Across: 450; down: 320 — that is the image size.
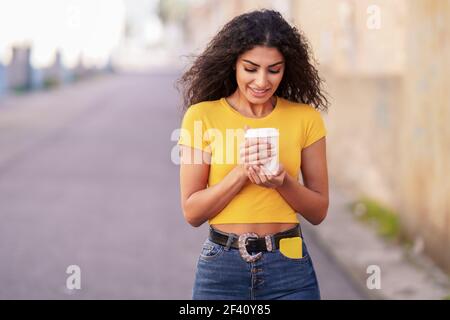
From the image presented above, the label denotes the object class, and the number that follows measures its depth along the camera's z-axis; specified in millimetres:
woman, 5182
